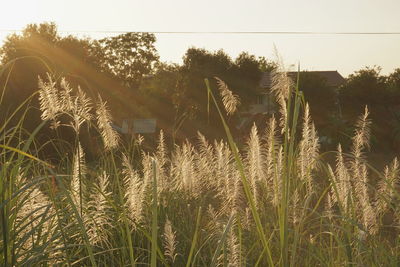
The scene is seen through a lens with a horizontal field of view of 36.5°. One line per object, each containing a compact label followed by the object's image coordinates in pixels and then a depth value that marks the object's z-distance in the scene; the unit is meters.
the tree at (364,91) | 36.53
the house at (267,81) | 55.59
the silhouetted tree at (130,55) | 58.19
